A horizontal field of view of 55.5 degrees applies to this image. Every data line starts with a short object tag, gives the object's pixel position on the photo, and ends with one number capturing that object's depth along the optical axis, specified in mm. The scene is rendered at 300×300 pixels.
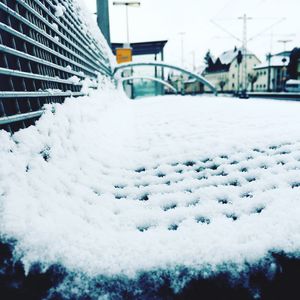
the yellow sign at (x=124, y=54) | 13312
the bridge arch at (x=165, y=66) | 7592
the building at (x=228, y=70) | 67062
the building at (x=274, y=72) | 56253
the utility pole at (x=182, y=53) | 48934
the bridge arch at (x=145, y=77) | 13729
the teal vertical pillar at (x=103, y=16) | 8352
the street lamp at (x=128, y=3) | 16081
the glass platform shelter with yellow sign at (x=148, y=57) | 21859
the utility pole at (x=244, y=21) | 31078
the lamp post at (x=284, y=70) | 52484
